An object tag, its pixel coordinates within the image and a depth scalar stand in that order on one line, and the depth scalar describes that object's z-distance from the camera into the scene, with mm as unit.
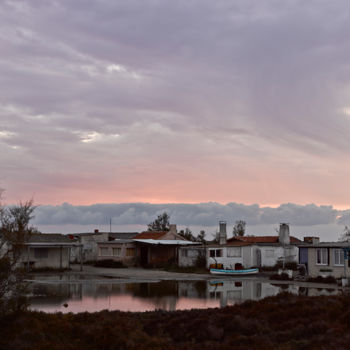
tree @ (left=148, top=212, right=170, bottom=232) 92312
